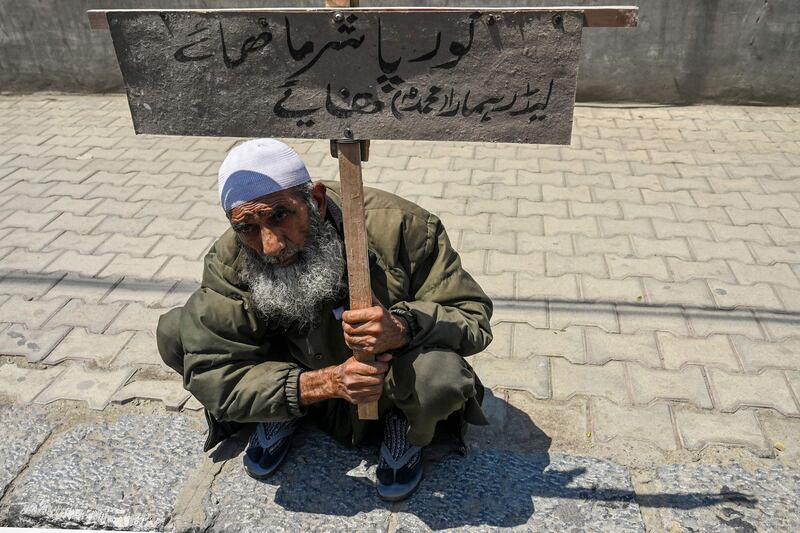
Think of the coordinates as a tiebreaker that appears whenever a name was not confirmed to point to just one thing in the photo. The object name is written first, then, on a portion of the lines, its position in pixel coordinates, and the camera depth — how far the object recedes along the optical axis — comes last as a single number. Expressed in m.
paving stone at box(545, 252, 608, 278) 3.94
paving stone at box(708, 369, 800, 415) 2.89
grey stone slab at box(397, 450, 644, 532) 2.38
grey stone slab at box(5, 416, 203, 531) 2.50
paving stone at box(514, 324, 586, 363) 3.29
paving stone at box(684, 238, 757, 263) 4.02
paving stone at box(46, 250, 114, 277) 4.18
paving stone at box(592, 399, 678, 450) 2.75
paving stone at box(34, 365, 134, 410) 3.12
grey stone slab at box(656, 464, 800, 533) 2.33
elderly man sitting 2.13
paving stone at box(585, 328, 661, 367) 3.22
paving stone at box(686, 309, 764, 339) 3.37
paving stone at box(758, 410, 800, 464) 2.64
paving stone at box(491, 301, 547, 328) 3.53
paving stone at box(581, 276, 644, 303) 3.68
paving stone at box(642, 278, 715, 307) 3.62
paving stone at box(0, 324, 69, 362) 3.45
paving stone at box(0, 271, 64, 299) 3.96
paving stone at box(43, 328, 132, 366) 3.40
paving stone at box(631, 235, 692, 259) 4.08
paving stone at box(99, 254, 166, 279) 4.13
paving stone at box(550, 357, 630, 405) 3.01
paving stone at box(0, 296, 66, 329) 3.70
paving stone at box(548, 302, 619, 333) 3.48
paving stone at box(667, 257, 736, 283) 3.83
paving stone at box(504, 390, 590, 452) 2.76
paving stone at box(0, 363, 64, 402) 3.16
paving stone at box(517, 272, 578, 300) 3.73
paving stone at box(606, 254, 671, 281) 3.88
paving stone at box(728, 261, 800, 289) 3.76
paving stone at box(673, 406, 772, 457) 2.70
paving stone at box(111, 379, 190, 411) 3.07
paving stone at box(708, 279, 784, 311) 3.57
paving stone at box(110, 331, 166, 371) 3.34
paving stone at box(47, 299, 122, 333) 3.65
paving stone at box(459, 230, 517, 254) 4.23
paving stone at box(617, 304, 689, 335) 3.42
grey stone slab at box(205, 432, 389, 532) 2.43
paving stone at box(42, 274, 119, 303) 3.91
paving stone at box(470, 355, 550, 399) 3.08
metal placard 1.75
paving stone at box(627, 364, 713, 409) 2.95
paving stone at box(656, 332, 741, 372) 3.16
